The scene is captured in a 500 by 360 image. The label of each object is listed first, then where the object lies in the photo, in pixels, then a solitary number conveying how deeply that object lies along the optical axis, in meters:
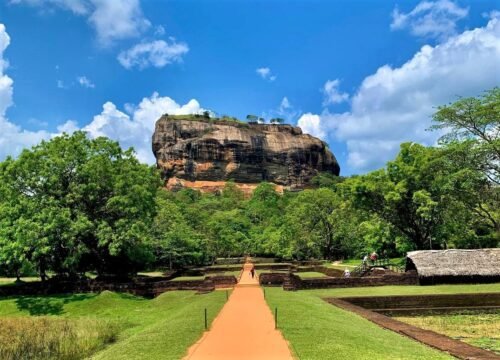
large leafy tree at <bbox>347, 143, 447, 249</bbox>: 35.22
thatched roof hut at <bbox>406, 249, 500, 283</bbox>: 25.30
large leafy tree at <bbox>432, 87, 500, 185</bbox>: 28.58
